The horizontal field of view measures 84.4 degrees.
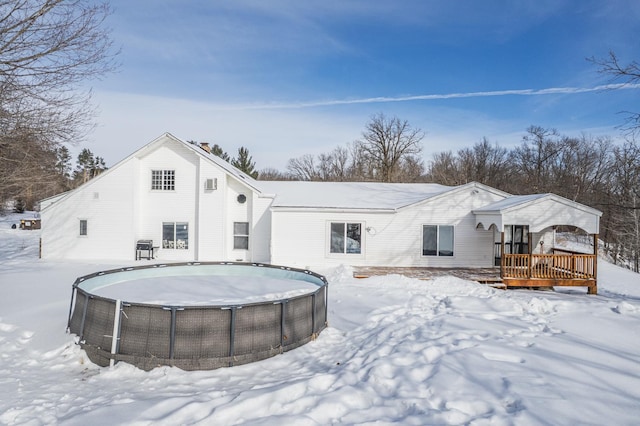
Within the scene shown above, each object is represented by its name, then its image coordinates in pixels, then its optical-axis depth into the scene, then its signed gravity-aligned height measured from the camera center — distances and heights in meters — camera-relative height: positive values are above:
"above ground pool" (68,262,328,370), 5.33 -1.83
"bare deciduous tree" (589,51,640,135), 9.88 +4.33
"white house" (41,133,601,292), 14.54 -0.15
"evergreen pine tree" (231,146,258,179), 38.03 +6.00
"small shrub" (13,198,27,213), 44.00 +0.51
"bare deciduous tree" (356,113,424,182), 40.44 +8.85
